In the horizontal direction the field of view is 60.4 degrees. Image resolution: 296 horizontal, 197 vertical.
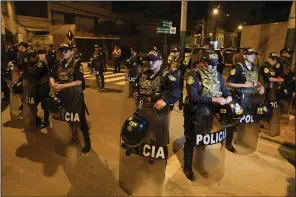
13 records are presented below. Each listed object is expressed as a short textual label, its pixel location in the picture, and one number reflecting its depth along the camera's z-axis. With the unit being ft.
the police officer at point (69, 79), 14.33
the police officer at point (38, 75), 18.40
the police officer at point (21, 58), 19.23
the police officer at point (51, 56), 39.11
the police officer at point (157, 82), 11.40
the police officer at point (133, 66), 29.68
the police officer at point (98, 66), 36.76
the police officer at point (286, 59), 21.78
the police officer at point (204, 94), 11.87
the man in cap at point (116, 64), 58.30
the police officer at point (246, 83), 15.28
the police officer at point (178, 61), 24.87
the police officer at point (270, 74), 18.43
